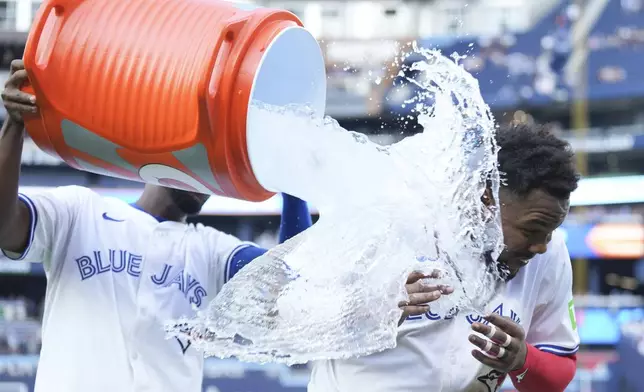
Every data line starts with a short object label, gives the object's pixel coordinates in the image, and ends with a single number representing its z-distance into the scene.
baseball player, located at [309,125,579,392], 6.28
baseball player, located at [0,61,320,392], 6.54
